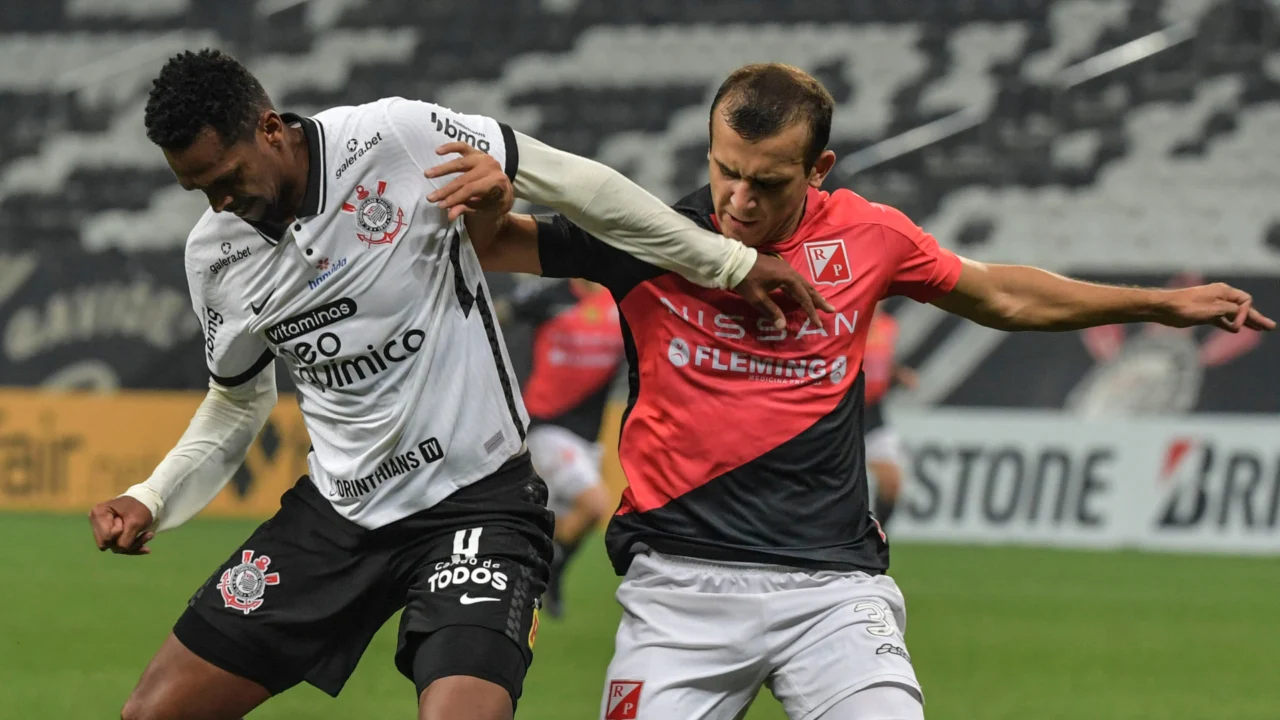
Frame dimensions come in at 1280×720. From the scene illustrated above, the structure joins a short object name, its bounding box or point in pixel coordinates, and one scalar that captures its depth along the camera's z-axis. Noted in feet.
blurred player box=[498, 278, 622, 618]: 65.92
